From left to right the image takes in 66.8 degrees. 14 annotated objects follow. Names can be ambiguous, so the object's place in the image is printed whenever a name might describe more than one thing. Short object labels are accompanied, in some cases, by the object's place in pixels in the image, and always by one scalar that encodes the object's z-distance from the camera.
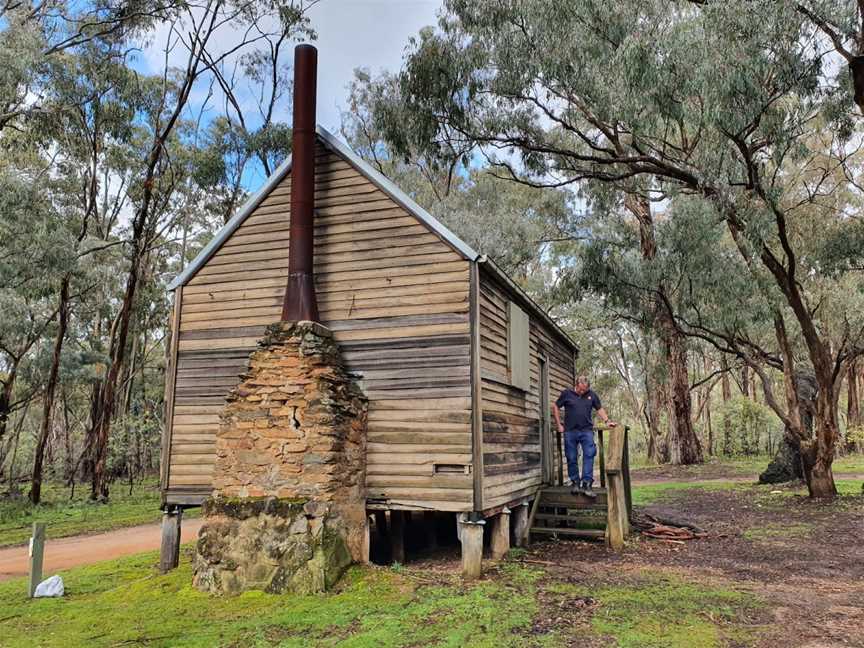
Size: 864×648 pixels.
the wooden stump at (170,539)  10.41
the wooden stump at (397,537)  10.56
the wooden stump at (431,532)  11.94
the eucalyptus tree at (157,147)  21.52
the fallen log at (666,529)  11.73
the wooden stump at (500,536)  10.55
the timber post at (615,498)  10.88
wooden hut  9.45
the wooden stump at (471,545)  9.07
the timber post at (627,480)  12.55
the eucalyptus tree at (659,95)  11.09
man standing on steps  11.80
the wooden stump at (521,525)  11.57
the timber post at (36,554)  8.65
